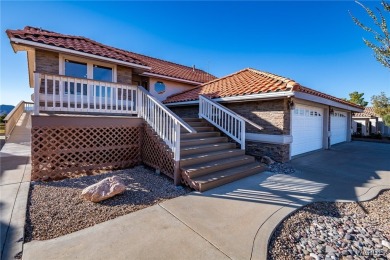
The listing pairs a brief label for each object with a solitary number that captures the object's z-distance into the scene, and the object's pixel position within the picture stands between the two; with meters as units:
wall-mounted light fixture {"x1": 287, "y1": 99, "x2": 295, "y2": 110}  7.27
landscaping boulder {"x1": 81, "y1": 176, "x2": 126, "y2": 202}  3.85
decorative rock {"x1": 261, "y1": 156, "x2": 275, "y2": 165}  7.26
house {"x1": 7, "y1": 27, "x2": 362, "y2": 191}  5.21
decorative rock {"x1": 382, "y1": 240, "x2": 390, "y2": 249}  2.76
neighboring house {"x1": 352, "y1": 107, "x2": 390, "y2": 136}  23.15
